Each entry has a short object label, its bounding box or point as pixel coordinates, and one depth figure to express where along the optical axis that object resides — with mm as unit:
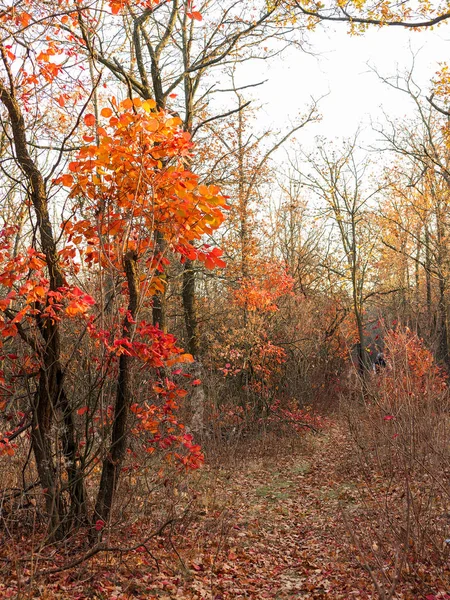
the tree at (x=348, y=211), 18562
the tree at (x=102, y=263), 4219
